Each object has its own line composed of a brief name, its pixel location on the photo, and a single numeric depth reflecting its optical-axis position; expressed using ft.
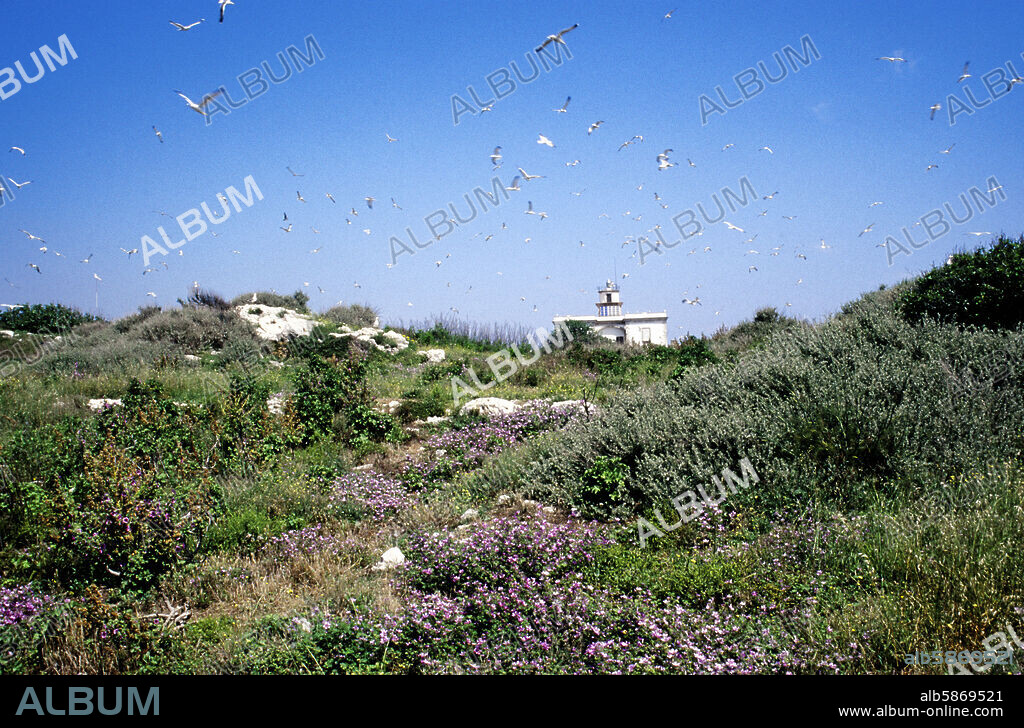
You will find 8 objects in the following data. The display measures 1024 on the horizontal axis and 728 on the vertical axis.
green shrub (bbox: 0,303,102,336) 70.90
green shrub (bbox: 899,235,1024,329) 29.25
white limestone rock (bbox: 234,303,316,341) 59.11
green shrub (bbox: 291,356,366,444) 29.14
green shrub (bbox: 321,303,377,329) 70.26
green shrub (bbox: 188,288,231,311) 64.80
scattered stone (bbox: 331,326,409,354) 57.21
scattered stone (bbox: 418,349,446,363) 53.84
